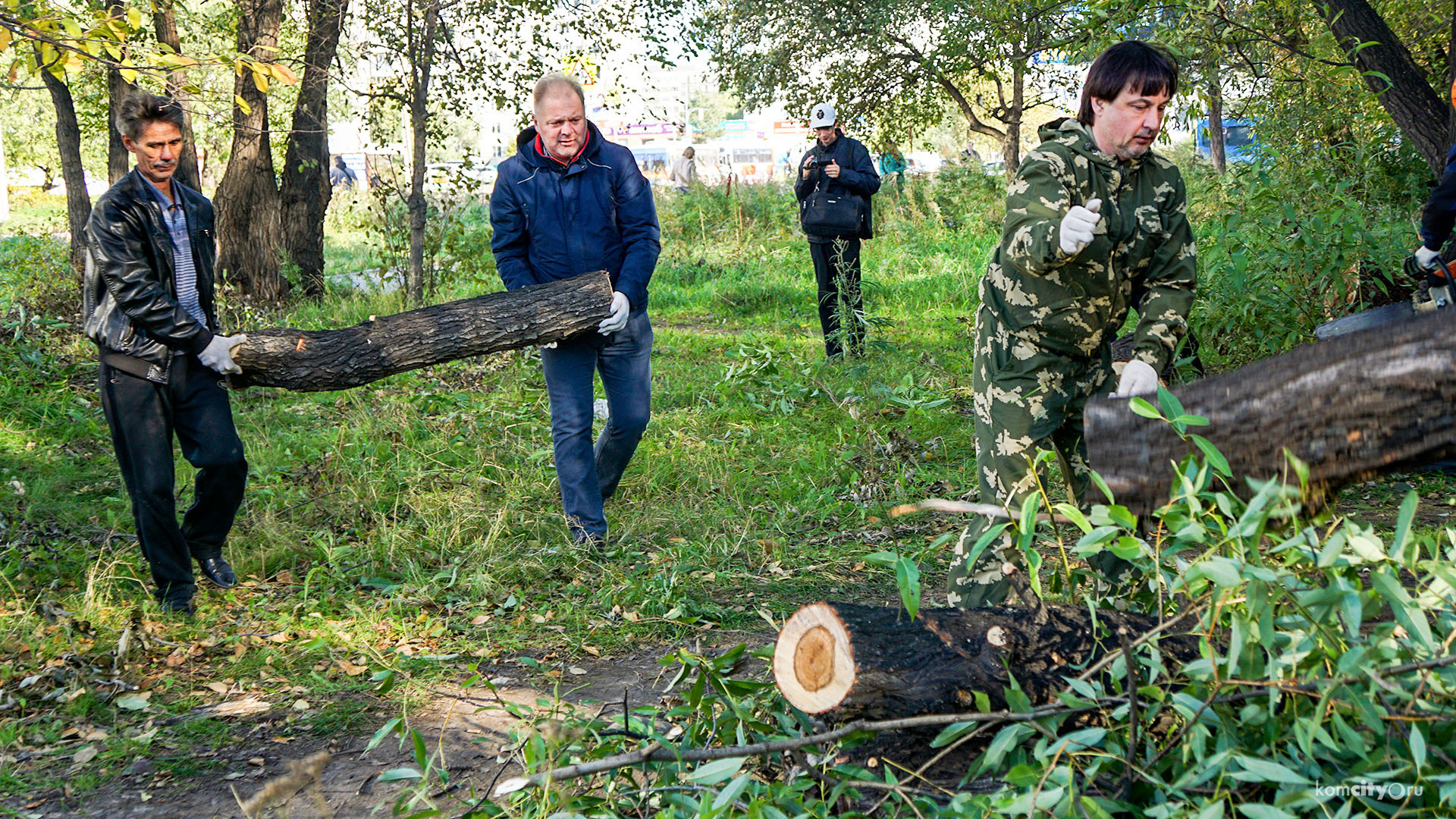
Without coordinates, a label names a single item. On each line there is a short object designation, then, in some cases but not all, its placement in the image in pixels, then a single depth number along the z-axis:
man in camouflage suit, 2.88
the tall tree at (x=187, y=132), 8.66
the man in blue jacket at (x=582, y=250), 4.46
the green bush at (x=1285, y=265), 5.67
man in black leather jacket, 3.70
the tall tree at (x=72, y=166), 8.67
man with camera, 8.05
